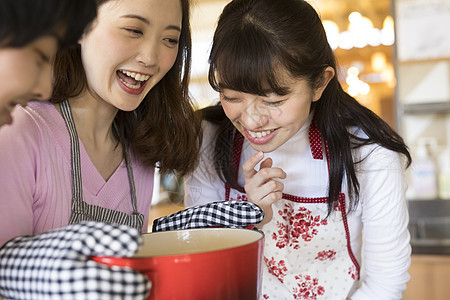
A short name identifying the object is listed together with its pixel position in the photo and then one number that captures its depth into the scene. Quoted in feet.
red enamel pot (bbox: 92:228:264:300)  1.25
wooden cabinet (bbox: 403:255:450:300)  6.62
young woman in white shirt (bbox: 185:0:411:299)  2.84
